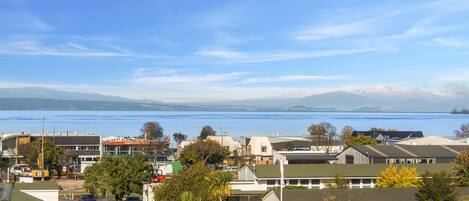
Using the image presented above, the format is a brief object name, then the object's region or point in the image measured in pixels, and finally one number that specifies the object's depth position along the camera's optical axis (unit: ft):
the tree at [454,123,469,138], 421.51
